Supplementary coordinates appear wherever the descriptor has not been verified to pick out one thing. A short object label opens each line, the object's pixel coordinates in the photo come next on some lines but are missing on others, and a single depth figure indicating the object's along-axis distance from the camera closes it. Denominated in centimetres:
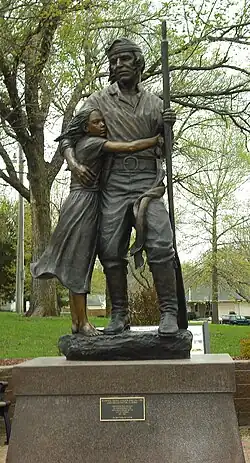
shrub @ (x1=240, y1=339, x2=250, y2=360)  1067
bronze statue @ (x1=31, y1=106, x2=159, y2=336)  614
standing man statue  604
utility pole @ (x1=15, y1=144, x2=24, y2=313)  2790
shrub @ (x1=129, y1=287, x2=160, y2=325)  1458
